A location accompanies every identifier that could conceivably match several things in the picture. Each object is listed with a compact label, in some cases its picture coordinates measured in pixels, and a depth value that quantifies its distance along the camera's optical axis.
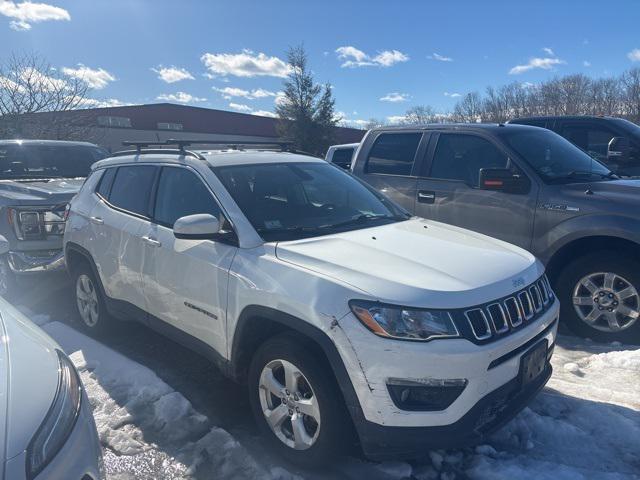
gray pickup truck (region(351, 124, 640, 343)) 4.19
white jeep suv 2.33
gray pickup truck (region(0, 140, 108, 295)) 5.69
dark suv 6.51
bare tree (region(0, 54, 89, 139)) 20.19
